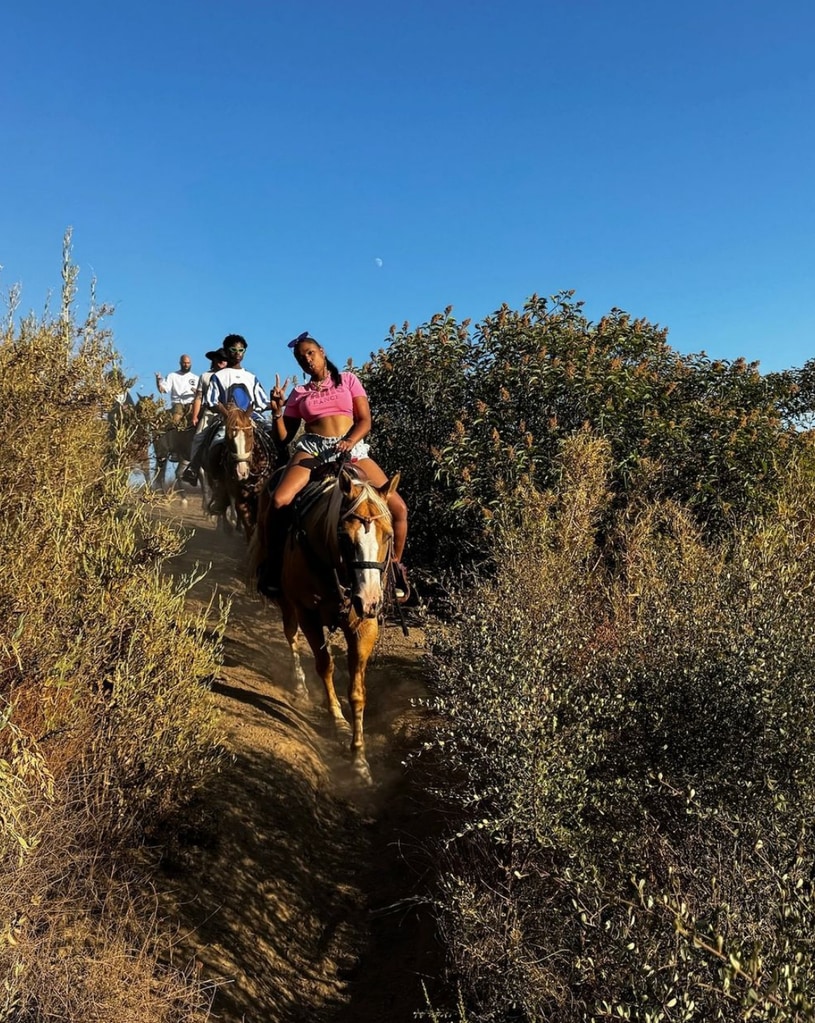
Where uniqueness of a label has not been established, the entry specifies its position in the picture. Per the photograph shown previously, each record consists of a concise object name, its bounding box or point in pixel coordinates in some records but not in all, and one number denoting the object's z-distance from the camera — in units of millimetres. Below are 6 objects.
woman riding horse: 6820
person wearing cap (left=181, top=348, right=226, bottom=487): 11234
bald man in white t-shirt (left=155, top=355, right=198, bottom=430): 14484
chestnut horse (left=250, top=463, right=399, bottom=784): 5262
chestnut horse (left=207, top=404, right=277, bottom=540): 9562
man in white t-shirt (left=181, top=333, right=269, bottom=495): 10836
